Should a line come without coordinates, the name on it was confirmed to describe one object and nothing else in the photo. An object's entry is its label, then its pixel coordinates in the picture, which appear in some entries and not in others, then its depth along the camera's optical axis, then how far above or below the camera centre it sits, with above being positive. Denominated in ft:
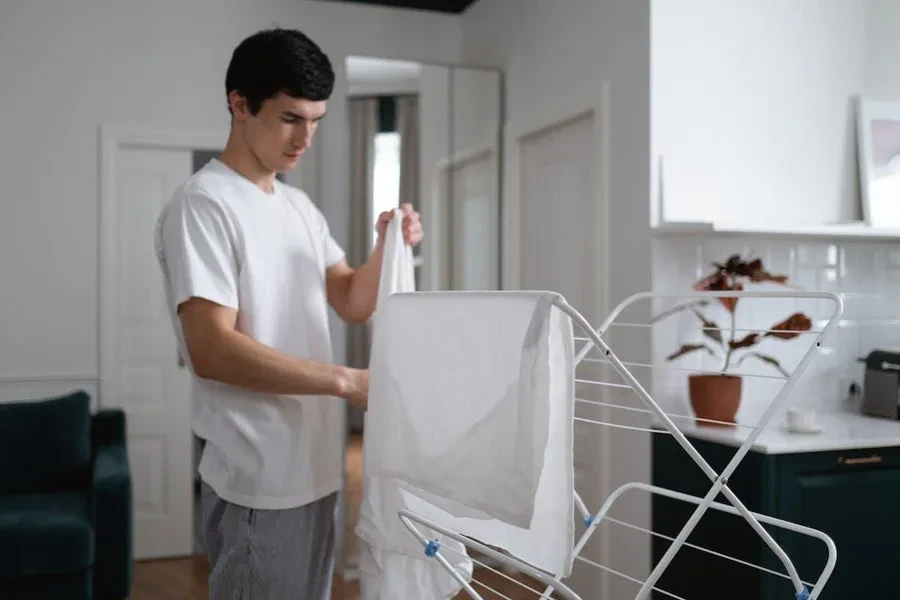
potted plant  9.54 -0.61
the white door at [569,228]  11.60 +0.90
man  5.30 -0.30
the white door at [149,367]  14.70 -1.29
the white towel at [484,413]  4.20 -0.62
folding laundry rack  4.47 -1.22
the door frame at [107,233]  14.38 +0.88
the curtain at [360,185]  13.62 +1.59
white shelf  9.79 +0.68
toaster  10.61 -1.12
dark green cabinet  8.79 -2.37
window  13.53 +1.72
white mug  9.55 -1.37
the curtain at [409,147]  13.61 +2.16
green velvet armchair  11.03 -2.88
